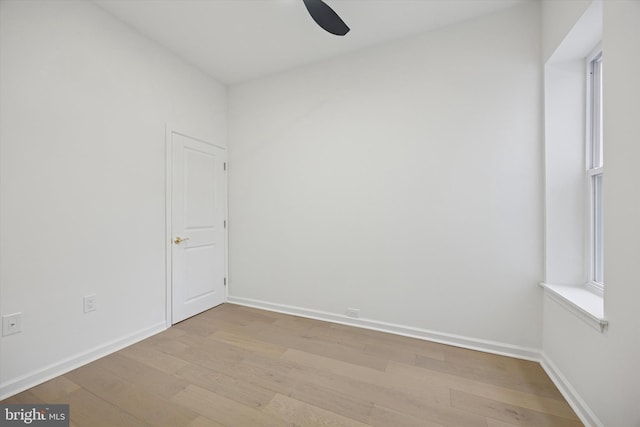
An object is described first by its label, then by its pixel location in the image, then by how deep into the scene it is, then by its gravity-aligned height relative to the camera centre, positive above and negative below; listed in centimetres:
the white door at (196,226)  276 -16
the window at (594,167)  179 +33
